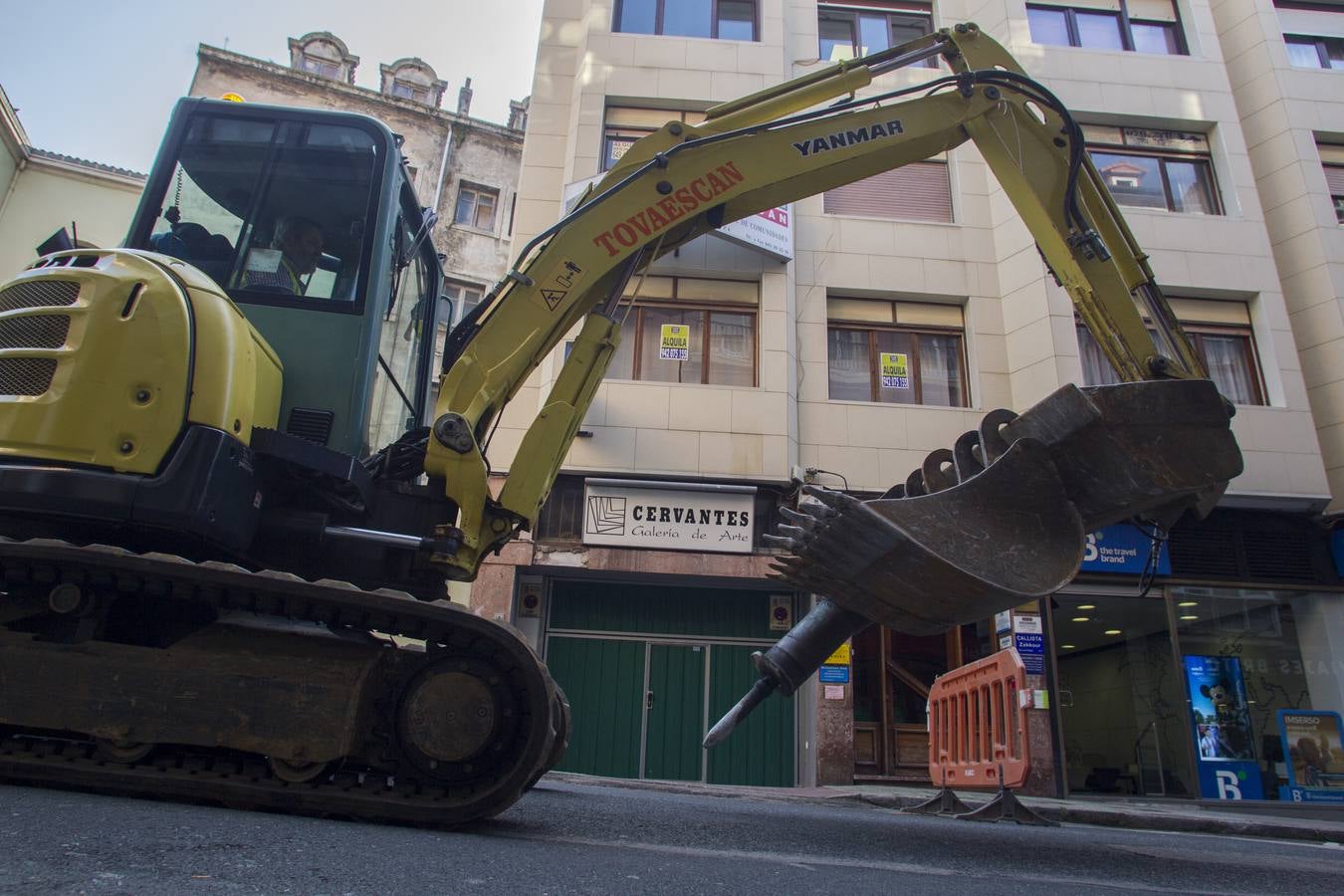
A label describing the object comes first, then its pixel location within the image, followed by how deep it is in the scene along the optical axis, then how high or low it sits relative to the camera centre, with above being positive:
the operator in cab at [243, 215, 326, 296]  3.95 +2.18
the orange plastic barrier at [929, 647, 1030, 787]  5.70 +0.23
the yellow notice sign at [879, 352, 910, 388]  12.18 +5.37
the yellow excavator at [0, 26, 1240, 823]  2.96 +1.14
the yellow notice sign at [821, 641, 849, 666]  10.66 +1.12
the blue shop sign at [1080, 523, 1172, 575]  10.92 +2.65
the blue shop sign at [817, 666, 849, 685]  10.59 +0.90
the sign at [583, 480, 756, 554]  10.85 +2.82
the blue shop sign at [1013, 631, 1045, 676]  10.50 +1.31
